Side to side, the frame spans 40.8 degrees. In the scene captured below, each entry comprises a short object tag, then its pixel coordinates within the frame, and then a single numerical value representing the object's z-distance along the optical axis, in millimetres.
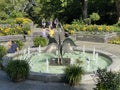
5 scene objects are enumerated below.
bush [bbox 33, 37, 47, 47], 10398
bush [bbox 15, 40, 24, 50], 9914
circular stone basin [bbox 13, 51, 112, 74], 7681
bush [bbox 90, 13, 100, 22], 14966
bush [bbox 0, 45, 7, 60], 8498
